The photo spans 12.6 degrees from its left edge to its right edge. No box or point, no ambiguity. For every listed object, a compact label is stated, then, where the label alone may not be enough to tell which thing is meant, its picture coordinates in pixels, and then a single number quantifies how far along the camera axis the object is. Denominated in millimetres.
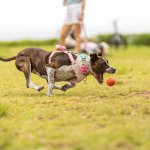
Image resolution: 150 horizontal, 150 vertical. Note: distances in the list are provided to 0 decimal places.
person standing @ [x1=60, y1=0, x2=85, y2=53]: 17406
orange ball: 10897
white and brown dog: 10438
